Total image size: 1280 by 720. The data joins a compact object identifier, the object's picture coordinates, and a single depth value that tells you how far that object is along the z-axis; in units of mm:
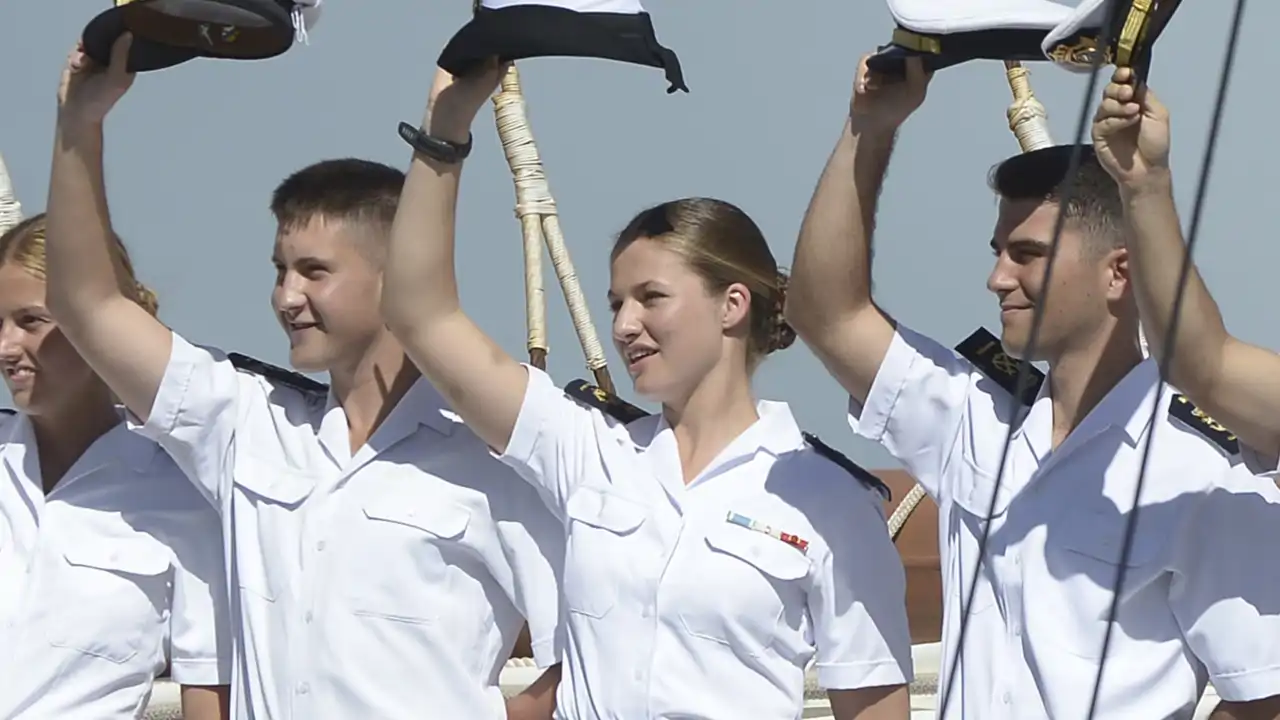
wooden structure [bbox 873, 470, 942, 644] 11977
